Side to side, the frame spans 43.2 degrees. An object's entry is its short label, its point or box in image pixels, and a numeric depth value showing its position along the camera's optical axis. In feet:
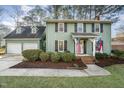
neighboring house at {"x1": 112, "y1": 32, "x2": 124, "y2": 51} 75.43
